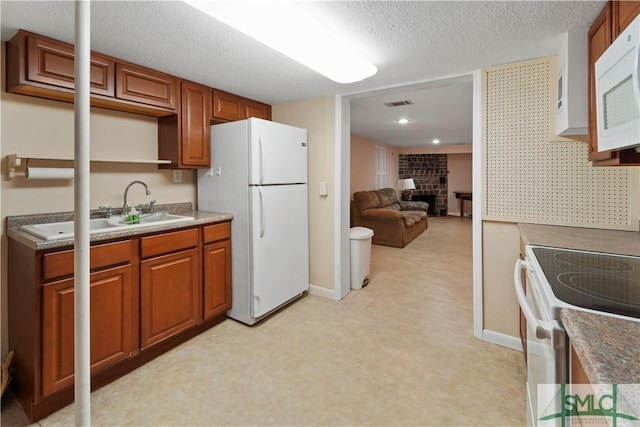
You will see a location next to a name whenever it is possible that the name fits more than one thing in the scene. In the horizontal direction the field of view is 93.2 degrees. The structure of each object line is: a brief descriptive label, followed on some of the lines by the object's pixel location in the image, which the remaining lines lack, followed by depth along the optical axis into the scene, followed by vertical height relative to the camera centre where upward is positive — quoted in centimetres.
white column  66 +2
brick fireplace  980 +115
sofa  543 -10
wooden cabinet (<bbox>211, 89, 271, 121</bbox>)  277 +106
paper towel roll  179 +26
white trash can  339 -49
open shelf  178 +33
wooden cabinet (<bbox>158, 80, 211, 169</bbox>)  248 +70
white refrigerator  249 +11
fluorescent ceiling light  136 +97
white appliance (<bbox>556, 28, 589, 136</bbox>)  168 +73
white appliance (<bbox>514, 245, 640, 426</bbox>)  83 -25
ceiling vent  376 +140
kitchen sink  164 -7
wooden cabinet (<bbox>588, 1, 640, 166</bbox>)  131 +82
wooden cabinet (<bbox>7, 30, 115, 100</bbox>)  168 +86
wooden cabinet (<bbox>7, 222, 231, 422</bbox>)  154 -55
